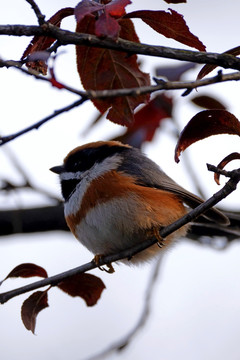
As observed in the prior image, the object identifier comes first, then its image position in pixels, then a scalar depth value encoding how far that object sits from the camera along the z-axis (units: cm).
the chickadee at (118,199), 691
